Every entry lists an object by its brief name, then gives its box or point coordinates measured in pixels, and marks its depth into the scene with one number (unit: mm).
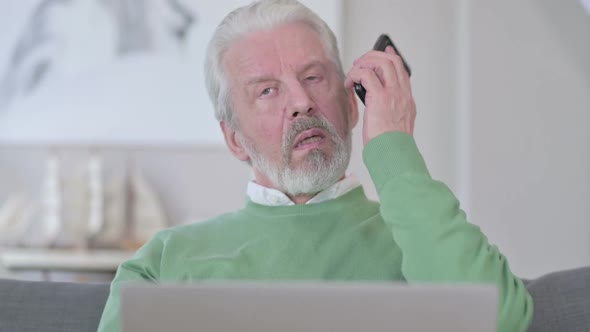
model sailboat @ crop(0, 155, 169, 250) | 3209
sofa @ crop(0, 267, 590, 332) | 1504
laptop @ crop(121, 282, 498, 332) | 1079
